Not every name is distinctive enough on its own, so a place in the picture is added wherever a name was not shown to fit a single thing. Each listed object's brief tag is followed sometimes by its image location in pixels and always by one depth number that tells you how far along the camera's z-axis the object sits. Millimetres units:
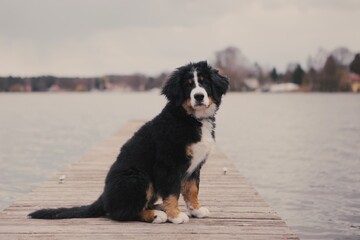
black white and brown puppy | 4836
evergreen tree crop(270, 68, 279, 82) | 124625
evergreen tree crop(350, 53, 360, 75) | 99500
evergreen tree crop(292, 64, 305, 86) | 114562
